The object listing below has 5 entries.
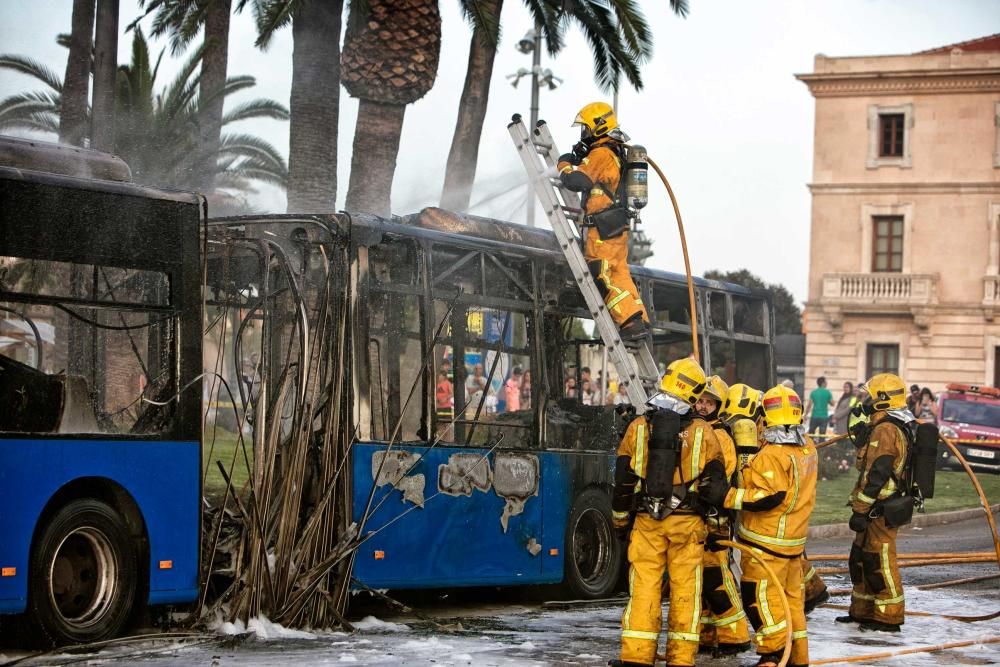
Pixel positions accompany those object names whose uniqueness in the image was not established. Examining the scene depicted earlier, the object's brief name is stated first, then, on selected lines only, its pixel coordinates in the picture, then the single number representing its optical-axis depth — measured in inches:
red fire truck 1232.2
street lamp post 1125.1
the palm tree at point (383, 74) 650.2
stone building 1958.7
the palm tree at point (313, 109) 643.5
